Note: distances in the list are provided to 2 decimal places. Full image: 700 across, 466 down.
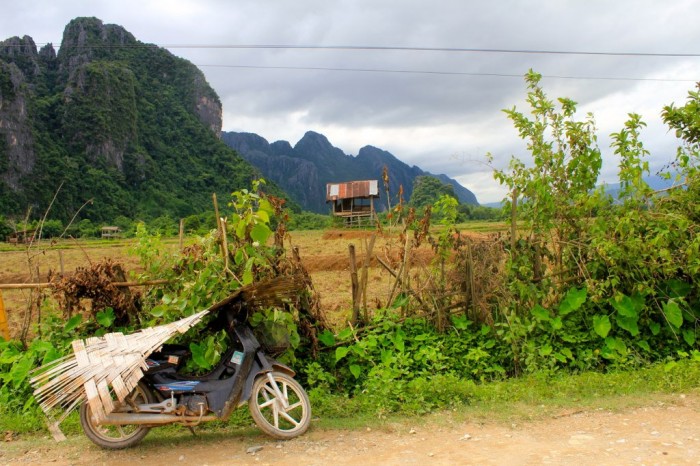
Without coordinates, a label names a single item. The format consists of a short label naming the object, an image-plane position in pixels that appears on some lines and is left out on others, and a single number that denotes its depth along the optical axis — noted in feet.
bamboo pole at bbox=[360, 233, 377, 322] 18.13
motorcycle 12.91
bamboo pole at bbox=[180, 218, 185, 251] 17.77
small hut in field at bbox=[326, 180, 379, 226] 130.21
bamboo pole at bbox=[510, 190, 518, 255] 19.52
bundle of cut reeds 12.23
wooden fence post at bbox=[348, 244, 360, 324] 18.40
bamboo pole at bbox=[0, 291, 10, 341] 17.85
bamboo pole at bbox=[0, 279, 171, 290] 16.72
